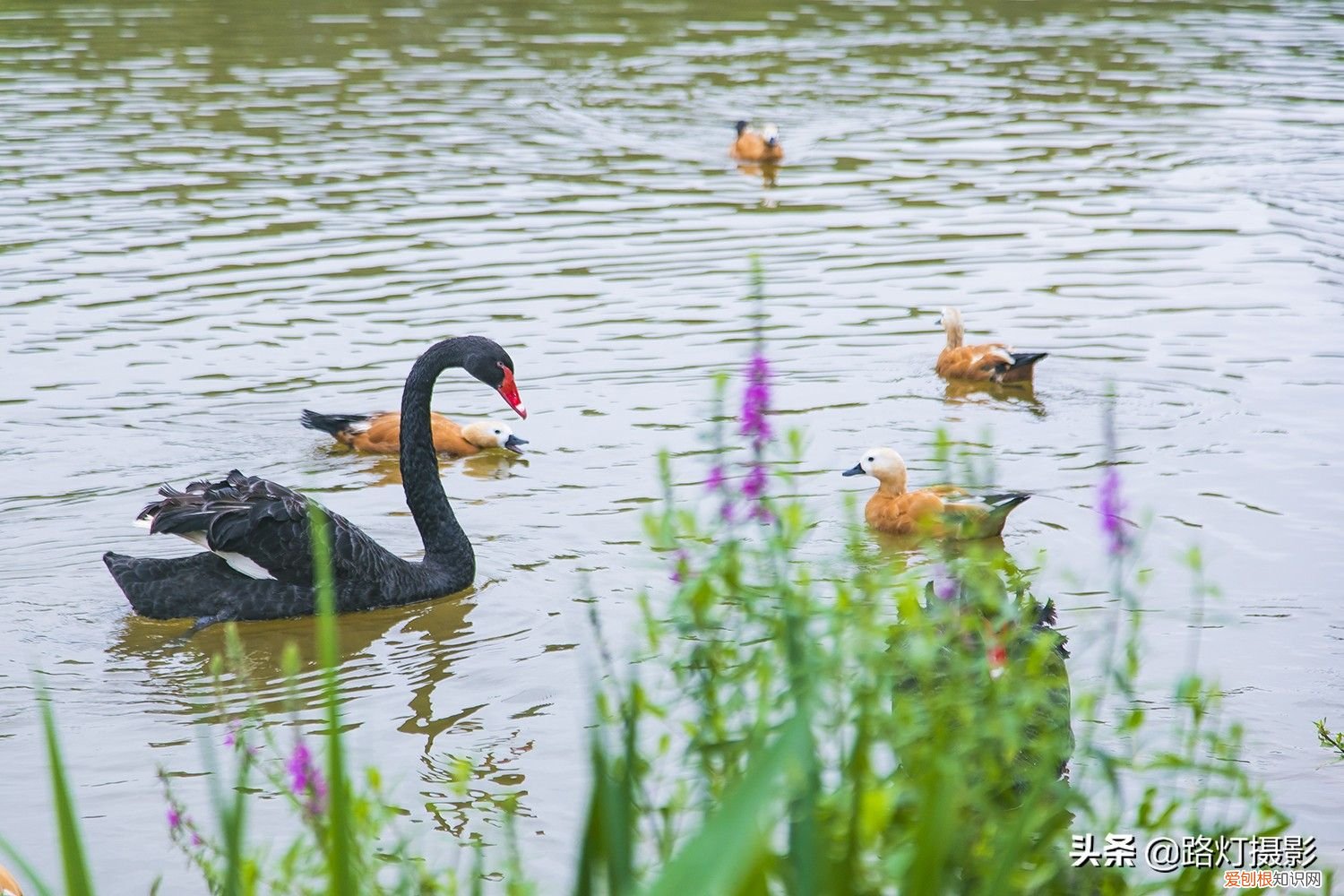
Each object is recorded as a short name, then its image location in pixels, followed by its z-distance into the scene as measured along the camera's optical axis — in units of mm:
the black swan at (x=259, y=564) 14406
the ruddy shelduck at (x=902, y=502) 15667
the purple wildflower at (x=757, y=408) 6930
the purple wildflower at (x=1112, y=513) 7008
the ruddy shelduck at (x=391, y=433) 19266
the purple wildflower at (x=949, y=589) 6869
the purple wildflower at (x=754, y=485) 6750
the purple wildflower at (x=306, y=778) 6844
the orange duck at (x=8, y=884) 9703
